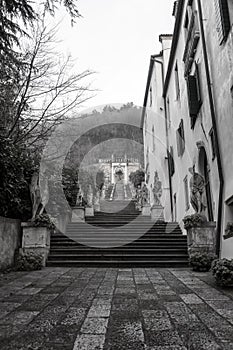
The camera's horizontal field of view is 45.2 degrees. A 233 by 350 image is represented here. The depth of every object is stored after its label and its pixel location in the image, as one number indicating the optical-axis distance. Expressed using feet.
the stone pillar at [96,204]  52.39
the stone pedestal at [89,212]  43.34
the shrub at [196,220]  23.93
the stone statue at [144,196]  52.39
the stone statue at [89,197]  45.88
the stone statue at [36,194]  24.06
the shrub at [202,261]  21.07
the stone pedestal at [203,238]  23.52
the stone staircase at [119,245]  24.08
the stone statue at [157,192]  46.71
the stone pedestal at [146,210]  49.07
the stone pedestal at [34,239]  23.53
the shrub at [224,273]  14.57
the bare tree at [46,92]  25.62
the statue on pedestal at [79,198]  40.83
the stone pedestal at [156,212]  44.06
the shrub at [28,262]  21.38
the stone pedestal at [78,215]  38.91
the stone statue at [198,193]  24.61
